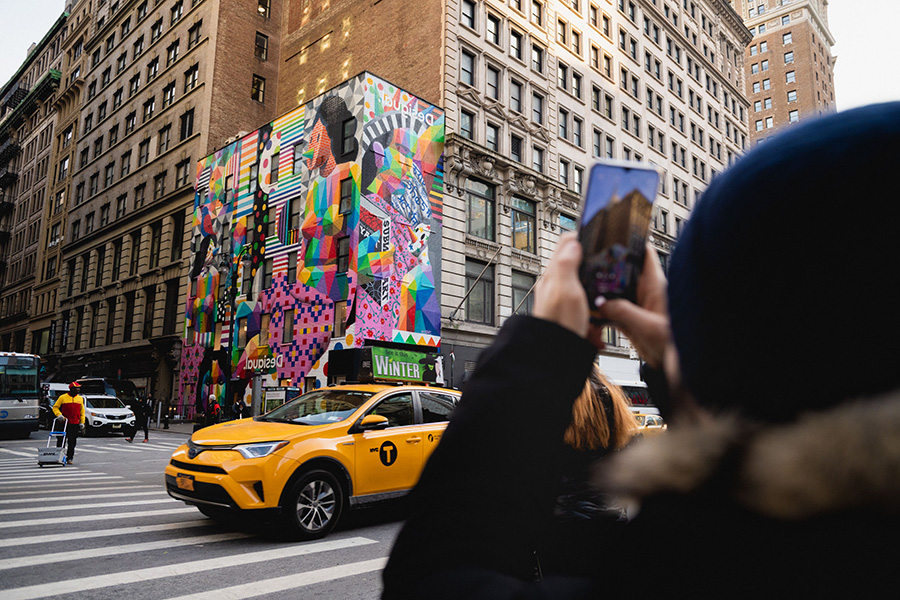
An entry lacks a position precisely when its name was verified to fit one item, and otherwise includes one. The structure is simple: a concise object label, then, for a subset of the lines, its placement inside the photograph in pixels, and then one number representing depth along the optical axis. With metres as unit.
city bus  22.61
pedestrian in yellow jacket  14.80
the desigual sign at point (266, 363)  29.02
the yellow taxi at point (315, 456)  6.89
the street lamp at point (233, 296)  32.00
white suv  25.09
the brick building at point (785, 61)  79.38
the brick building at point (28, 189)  58.22
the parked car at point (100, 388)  30.58
